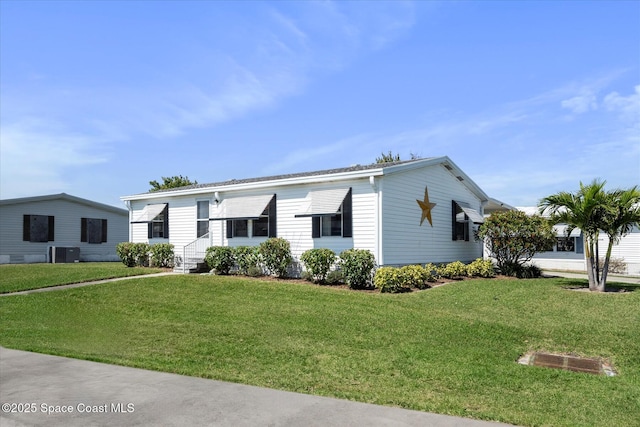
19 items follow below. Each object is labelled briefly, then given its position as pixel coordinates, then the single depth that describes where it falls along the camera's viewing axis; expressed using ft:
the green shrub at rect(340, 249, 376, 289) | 48.57
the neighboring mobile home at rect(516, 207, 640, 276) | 87.04
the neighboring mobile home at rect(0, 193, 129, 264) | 90.02
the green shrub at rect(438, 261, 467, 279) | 58.85
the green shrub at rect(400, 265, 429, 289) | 47.34
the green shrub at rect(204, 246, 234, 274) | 59.41
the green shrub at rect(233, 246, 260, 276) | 57.36
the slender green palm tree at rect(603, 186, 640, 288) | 47.44
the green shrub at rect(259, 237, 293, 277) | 55.01
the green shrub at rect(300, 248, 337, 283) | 51.11
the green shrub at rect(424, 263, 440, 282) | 53.09
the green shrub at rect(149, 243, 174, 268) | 69.15
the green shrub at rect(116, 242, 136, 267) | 72.38
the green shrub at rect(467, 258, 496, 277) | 61.91
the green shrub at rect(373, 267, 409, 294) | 46.52
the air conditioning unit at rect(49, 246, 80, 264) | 91.71
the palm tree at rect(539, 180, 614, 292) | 47.73
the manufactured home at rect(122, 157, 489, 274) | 52.24
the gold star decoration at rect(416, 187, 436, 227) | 59.43
